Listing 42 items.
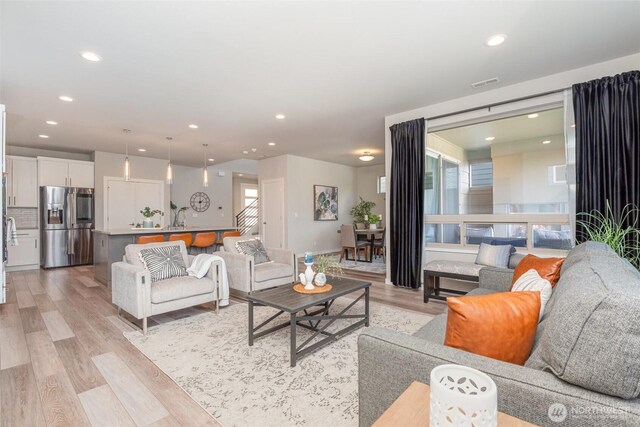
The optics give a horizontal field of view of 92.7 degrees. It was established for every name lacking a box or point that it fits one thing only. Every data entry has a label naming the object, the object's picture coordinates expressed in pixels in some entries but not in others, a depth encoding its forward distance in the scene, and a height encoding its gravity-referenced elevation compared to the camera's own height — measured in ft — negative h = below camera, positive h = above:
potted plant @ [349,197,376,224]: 26.63 +0.27
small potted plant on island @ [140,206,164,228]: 18.52 -0.29
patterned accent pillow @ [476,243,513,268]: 11.84 -1.70
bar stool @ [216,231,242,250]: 19.34 -1.20
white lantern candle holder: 2.21 -1.42
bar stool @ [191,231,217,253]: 17.46 -1.39
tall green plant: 9.92 -0.40
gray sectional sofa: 2.56 -1.61
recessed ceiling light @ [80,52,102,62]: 9.74 +5.21
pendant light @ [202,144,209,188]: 19.50 +5.03
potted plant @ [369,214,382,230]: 25.39 -0.60
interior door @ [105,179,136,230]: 24.12 +1.00
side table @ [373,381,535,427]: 2.64 -1.83
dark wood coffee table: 8.01 -2.57
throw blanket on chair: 11.68 -2.10
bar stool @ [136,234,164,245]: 15.51 -1.16
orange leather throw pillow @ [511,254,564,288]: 6.33 -1.23
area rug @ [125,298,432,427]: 5.93 -3.79
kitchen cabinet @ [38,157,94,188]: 21.53 +3.27
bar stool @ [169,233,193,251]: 17.20 -1.22
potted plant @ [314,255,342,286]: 9.68 -1.71
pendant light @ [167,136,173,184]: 18.25 +2.44
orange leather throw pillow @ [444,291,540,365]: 3.76 -1.42
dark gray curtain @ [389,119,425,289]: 15.01 +0.60
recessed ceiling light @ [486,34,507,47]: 9.00 +5.20
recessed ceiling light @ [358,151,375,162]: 25.36 +4.86
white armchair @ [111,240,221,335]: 9.64 -2.50
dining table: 23.66 -1.61
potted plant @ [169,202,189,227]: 28.53 +0.39
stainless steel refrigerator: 21.20 -0.60
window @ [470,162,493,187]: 14.61 +1.86
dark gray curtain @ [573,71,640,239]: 10.03 +2.37
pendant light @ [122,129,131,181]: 16.86 +5.18
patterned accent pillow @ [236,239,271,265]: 13.83 -1.57
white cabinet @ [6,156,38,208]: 20.53 +2.47
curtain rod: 11.84 +4.68
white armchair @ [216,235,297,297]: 12.66 -2.38
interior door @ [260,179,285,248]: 26.05 +0.18
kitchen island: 15.75 -1.51
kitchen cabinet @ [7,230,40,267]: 20.38 -2.22
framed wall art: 28.02 +1.09
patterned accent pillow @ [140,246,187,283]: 10.84 -1.69
